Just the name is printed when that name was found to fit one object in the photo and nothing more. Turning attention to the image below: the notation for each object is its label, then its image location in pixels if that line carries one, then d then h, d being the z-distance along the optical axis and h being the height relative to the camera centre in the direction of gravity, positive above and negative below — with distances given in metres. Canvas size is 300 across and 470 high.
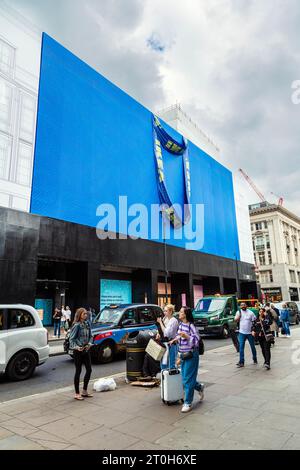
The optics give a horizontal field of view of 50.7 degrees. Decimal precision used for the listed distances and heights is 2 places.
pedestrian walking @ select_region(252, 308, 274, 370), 8.66 -0.87
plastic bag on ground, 6.92 -1.70
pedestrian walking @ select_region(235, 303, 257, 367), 9.13 -0.74
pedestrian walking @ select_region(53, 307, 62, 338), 18.09 -0.61
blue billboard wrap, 20.56 +12.03
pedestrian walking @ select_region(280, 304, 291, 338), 17.30 -0.97
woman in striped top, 5.44 -0.87
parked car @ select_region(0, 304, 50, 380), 7.92 -0.86
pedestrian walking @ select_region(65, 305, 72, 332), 19.25 -0.69
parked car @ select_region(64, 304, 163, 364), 10.16 -0.65
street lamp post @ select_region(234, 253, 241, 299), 41.91 +3.52
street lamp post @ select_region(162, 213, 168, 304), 27.33 +4.58
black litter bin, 7.58 -1.13
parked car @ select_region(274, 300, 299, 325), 26.23 -0.88
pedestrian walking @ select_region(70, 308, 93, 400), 6.36 -0.77
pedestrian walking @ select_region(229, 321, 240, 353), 11.51 -1.17
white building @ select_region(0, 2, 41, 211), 18.28 +12.00
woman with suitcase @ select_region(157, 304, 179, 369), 6.88 -0.62
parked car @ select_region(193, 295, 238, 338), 16.58 -0.56
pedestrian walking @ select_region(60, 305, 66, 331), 19.51 -0.74
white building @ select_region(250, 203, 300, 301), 73.50 +12.05
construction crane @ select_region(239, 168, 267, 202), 139.62 +53.70
